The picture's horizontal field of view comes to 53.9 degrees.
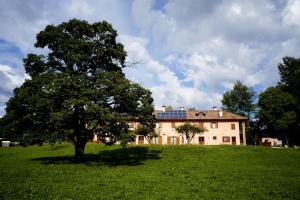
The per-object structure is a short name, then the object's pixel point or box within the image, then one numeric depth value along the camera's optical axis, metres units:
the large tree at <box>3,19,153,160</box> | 28.55
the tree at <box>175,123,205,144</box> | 55.73
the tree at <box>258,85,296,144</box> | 69.94
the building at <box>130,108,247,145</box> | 66.25
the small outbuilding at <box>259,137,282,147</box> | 63.18
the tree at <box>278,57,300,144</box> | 73.88
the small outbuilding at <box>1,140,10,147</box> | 75.72
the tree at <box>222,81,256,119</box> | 97.56
